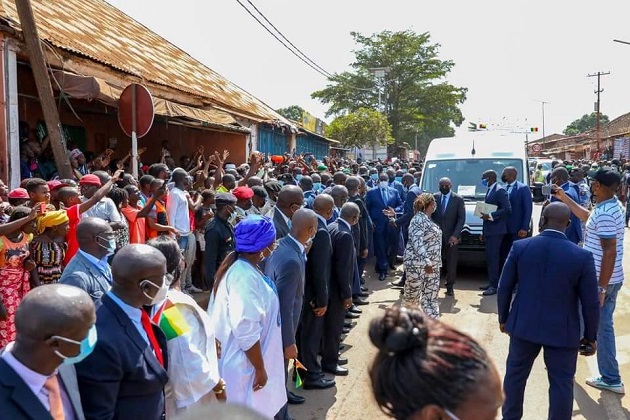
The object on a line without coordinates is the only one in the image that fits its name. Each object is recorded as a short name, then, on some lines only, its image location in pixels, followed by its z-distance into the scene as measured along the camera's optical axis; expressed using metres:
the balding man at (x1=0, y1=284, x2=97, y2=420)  1.86
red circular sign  6.70
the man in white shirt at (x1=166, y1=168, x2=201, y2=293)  7.28
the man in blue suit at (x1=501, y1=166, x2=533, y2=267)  8.43
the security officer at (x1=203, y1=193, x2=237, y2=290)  6.17
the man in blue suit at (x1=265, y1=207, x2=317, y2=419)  3.97
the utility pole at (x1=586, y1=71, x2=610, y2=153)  46.69
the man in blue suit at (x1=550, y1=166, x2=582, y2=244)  7.33
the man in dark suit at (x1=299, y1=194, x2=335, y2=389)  4.94
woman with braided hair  1.51
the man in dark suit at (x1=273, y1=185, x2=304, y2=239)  5.36
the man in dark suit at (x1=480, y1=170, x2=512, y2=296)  8.38
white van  9.93
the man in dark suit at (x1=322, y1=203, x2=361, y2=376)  5.34
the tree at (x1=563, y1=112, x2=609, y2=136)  100.06
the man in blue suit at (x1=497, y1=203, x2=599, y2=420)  3.88
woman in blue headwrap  3.27
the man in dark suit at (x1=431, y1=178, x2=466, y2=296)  8.30
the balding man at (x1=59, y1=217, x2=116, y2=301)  3.34
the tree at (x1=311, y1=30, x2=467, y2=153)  46.16
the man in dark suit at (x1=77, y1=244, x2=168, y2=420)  2.24
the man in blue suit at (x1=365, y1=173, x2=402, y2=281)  9.83
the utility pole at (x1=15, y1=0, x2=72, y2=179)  6.41
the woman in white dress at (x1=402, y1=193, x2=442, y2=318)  6.46
